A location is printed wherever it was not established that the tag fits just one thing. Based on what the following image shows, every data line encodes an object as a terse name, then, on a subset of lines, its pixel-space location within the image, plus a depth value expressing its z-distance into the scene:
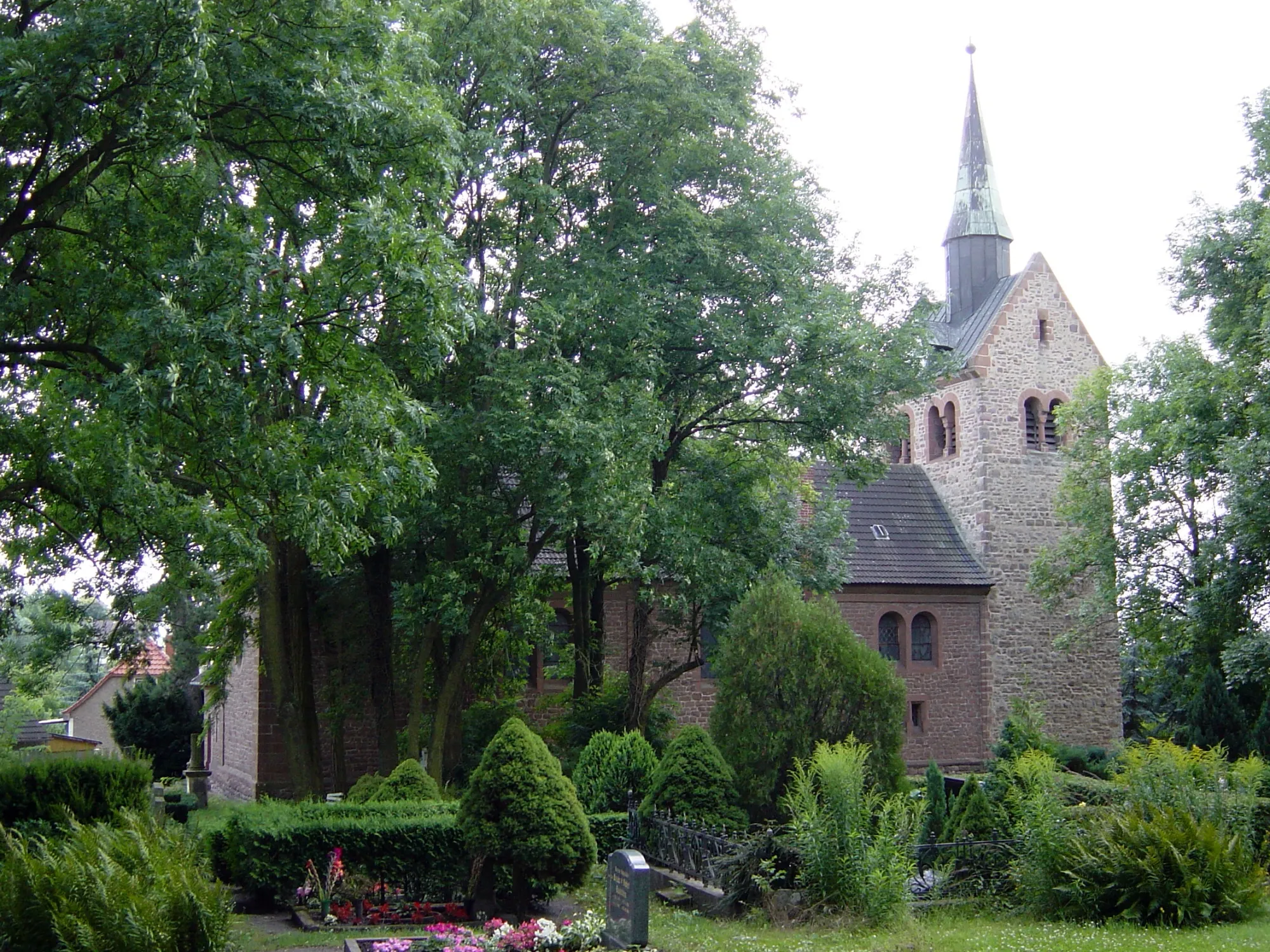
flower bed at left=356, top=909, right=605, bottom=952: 9.44
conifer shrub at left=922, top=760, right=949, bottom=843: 15.91
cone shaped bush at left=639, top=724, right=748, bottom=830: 13.90
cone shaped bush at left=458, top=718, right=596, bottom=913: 11.64
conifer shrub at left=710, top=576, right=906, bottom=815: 14.30
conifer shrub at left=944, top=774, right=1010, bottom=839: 13.98
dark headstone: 9.55
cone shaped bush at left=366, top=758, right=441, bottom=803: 14.69
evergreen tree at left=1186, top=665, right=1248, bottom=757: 25.25
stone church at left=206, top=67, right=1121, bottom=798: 29.95
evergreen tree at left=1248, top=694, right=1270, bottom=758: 24.05
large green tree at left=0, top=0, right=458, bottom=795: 10.52
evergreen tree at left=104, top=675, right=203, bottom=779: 30.50
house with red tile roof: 50.31
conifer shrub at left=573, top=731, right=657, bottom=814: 15.89
